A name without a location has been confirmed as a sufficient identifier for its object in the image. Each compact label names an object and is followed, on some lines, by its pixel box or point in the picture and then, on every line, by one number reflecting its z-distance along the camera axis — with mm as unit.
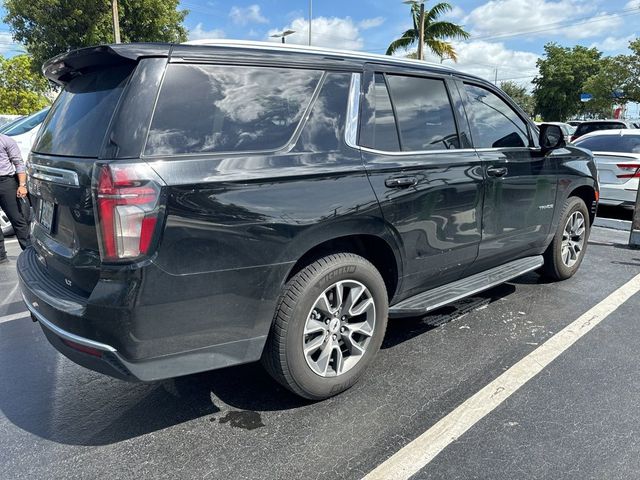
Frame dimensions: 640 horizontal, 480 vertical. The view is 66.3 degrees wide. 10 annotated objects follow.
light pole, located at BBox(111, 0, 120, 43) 17766
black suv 2162
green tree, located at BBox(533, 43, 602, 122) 48034
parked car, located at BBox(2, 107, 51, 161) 7254
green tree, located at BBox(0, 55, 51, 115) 31438
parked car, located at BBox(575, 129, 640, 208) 7625
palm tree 20156
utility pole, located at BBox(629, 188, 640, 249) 6320
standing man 5699
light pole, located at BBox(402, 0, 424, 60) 18761
